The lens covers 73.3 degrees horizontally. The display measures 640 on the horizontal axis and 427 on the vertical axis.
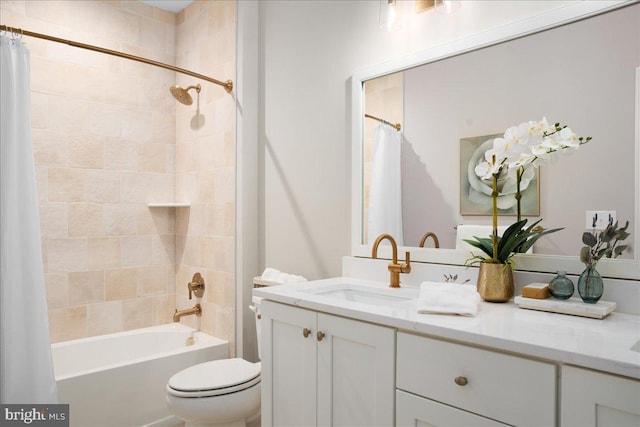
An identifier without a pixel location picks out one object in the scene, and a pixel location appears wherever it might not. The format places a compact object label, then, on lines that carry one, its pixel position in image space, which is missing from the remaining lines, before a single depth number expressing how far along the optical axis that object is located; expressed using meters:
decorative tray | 1.21
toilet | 1.85
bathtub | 2.14
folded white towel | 1.26
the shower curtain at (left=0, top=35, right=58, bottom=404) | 1.87
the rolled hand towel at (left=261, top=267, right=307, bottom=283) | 2.18
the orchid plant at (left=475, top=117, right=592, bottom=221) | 1.39
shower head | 2.62
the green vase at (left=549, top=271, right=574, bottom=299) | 1.32
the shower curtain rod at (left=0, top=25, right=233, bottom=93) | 2.00
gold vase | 1.43
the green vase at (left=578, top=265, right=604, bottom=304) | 1.26
